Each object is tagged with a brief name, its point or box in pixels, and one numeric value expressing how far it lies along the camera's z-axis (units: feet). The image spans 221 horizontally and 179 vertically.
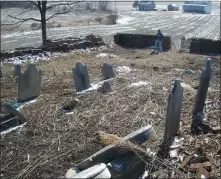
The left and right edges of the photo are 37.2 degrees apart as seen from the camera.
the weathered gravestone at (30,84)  32.77
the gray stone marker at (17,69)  42.73
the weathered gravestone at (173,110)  21.71
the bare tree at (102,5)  234.58
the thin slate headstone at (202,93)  26.30
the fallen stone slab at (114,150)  16.79
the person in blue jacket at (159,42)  64.75
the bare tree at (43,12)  82.58
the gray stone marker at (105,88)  33.50
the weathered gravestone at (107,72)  38.38
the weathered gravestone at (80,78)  34.65
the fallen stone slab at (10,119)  25.44
